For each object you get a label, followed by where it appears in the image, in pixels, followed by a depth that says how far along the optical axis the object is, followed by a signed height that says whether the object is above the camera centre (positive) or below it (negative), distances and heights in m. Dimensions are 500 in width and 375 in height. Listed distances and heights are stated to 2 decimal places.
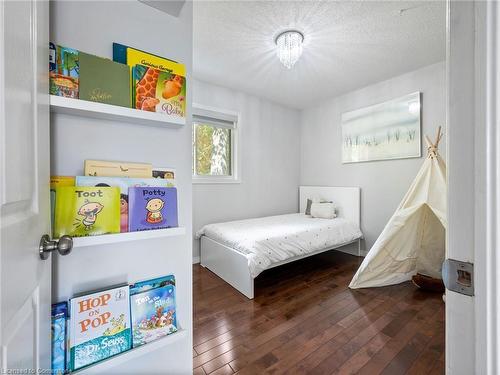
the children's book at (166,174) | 0.93 +0.05
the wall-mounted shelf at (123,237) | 0.70 -0.17
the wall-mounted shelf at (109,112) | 0.70 +0.25
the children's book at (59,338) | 0.69 -0.47
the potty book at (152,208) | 0.81 -0.08
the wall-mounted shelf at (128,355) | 0.72 -0.58
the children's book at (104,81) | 0.74 +0.35
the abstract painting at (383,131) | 2.96 +0.76
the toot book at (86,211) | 0.71 -0.08
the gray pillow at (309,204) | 3.81 -0.33
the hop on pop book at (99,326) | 0.72 -0.47
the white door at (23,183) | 0.38 +0.01
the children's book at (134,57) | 0.85 +0.49
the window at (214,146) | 3.28 +0.59
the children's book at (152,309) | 0.82 -0.47
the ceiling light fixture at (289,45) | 2.15 +1.33
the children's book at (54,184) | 0.70 +0.00
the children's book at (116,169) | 0.81 +0.06
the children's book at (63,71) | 0.69 +0.35
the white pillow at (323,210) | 3.50 -0.40
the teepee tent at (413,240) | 2.37 -0.59
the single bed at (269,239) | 2.26 -0.62
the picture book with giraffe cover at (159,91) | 0.83 +0.36
